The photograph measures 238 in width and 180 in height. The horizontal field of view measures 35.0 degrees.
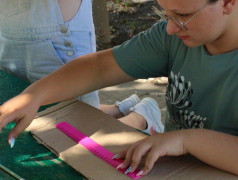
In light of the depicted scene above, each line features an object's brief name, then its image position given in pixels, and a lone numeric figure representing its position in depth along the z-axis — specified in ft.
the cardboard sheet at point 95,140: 3.21
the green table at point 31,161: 3.36
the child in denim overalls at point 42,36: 5.29
